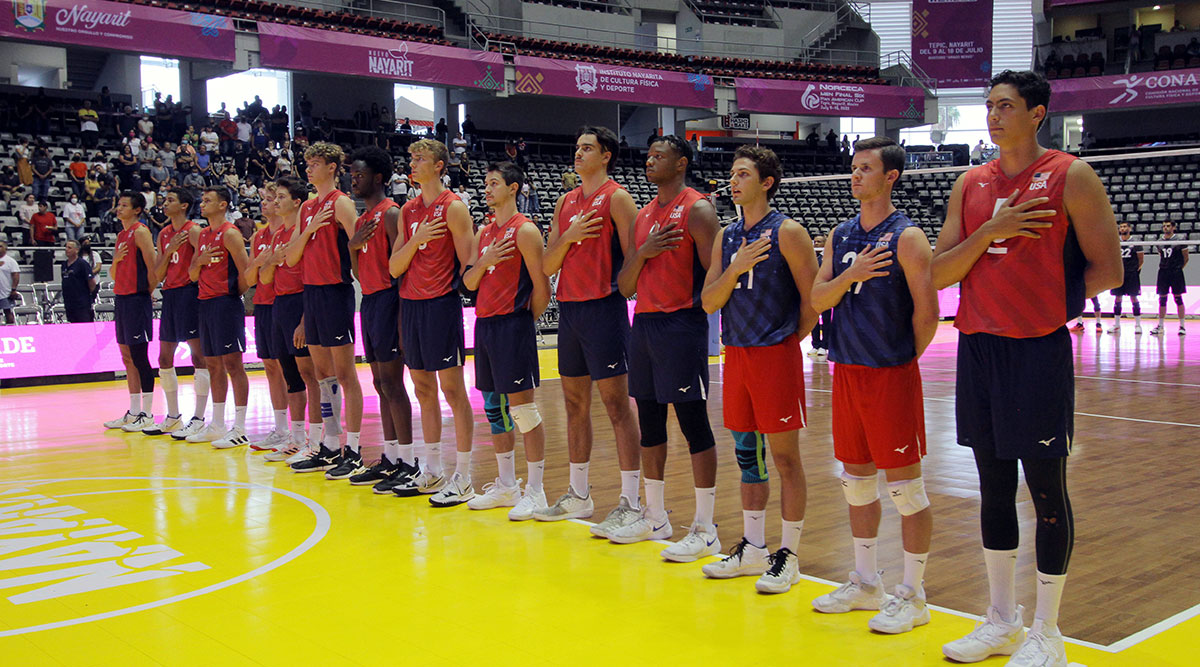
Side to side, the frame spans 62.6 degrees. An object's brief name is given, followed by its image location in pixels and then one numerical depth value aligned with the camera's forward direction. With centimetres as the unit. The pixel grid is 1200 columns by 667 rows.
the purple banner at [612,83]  2542
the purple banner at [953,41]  2945
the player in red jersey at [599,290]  507
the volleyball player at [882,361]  361
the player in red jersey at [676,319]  462
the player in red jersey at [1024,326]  318
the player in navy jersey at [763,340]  412
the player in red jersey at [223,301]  805
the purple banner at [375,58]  2123
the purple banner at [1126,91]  2783
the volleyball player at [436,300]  585
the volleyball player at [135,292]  873
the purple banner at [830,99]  2933
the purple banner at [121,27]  1791
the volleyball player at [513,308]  550
